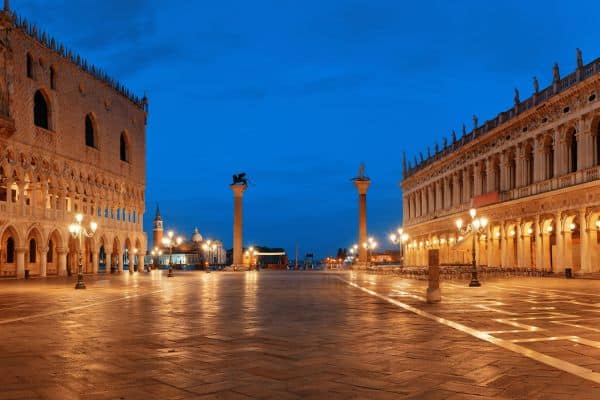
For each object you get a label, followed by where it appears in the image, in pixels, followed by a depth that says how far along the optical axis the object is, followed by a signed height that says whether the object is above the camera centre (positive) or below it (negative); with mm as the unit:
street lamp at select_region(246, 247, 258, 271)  70331 -2367
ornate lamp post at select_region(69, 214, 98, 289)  27375 +269
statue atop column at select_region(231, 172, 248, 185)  66988 +6400
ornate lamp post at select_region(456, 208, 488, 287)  26734 +273
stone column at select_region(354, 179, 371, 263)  64812 +2014
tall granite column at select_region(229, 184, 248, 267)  63469 +1072
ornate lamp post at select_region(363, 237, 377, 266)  64688 -1053
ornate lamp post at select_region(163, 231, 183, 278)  45075 -318
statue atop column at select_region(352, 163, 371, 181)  68000 +6638
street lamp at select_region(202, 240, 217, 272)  64188 -1368
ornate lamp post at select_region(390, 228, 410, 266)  54844 -342
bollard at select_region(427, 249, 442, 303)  18516 -1416
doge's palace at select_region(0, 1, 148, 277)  41375 +6726
